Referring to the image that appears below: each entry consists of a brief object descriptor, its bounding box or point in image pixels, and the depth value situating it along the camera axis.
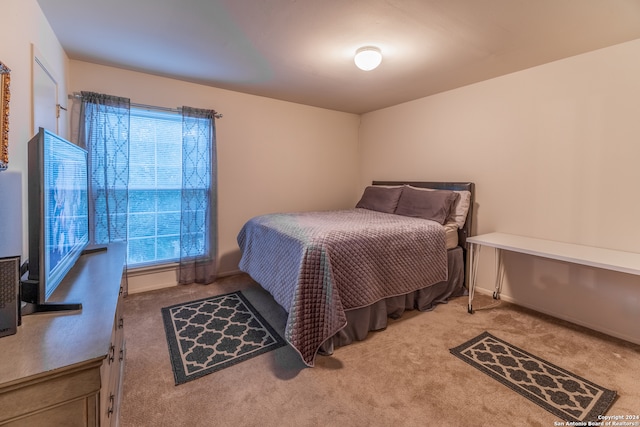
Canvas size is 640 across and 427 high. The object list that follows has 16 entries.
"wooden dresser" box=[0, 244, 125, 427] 0.72
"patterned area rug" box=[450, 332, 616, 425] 1.58
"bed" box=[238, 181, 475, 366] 1.99
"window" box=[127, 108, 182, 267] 3.05
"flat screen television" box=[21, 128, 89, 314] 0.98
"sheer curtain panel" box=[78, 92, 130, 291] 2.69
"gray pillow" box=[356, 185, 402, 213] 3.56
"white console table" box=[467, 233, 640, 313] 1.95
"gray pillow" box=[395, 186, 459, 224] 3.06
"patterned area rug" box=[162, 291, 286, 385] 1.95
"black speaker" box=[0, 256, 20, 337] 0.89
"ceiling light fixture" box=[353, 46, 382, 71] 2.28
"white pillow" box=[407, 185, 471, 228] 3.11
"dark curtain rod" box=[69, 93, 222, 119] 2.94
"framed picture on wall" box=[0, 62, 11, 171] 1.21
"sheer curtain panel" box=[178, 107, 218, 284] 3.20
